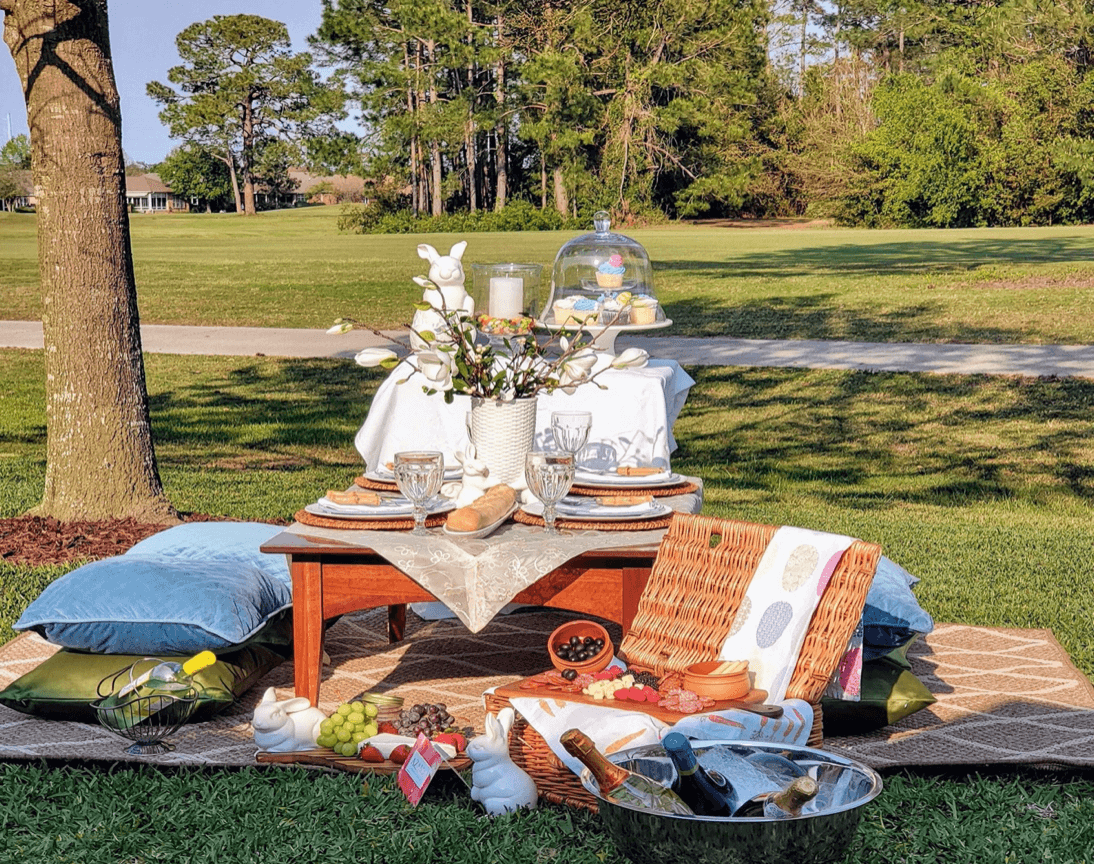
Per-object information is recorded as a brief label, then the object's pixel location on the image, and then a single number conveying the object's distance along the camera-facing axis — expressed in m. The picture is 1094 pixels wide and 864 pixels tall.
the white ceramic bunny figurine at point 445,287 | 4.32
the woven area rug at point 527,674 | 3.58
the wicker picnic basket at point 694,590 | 3.57
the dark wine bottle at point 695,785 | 2.38
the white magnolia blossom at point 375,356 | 3.75
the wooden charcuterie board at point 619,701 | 3.16
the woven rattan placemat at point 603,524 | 3.70
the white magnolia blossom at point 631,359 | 4.04
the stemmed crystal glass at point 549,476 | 3.60
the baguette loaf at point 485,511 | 3.53
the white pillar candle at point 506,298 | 4.64
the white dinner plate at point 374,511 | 3.69
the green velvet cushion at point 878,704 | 3.75
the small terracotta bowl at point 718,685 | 3.27
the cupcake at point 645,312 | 5.06
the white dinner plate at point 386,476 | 4.09
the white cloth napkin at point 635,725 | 3.00
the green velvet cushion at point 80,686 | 3.82
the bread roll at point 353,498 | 3.81
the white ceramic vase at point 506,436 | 3.91
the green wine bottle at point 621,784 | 2.34
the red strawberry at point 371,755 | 3.48
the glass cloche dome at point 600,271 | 5.42
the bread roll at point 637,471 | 4.25
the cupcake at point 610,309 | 5.08
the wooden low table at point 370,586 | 3.56
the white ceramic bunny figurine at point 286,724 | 3.44
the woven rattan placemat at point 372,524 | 3.66
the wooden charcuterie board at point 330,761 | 3.44
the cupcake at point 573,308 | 5.07
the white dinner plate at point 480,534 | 3.54
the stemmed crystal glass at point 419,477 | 3.57
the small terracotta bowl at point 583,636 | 3.61
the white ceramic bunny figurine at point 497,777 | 3.16
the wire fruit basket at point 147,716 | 3.57
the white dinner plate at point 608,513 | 3.72
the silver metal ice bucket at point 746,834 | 2.21
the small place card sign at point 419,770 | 3.15
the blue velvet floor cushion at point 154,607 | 3.89
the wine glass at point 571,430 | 3.99
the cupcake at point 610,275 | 5.55
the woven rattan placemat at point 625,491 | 4.07
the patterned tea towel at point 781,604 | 3.39
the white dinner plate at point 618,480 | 4.10
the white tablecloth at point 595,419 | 4.93
